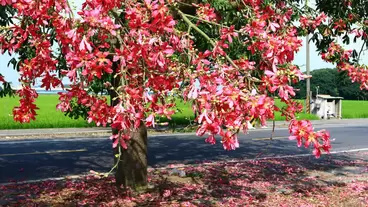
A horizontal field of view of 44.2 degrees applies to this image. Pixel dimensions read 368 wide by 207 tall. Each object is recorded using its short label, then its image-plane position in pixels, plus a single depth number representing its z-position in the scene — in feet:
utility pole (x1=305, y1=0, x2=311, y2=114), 108.37
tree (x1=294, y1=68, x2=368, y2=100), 274.57
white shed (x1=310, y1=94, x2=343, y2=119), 113.07
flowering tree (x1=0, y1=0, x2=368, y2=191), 10.57
